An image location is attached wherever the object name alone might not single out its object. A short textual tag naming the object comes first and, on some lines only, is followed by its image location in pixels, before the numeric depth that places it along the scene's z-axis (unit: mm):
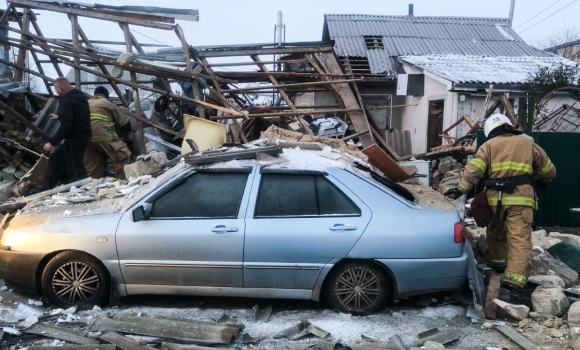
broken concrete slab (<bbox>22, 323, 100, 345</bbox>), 4402
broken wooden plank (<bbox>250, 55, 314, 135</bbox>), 11559
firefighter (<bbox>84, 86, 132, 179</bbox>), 8906
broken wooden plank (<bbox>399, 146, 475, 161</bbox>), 11009
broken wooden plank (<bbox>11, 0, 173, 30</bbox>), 10758
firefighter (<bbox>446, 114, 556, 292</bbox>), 5535
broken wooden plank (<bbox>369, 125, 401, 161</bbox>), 11795
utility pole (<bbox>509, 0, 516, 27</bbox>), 30578
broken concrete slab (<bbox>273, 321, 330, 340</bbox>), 4582
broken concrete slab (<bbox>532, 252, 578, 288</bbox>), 5957
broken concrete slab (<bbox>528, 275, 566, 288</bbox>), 5633
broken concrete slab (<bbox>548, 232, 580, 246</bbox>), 7424
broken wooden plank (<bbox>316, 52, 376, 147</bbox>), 12188
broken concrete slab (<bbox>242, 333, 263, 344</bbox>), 4492
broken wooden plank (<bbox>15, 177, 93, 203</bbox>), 6183
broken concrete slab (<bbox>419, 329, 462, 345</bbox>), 4527
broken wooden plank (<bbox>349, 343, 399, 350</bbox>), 4344
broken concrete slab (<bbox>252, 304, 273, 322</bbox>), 4910
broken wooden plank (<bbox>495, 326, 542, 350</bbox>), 4410
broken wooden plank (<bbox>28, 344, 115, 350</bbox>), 4250
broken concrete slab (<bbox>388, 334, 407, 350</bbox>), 4383
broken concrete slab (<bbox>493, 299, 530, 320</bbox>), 4988
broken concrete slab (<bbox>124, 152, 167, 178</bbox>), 7965
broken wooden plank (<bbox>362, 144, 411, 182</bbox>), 6359
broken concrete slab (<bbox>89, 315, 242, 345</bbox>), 4462
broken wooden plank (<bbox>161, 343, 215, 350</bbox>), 4309
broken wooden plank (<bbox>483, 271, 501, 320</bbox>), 5016
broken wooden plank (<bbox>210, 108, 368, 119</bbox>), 11336
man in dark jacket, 7816
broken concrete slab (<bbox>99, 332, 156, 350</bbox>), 4289
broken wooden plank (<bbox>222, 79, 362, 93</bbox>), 11626
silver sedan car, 4930
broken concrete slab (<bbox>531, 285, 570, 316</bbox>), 5043
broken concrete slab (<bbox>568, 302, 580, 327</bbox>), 4738
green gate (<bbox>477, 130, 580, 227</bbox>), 8703
